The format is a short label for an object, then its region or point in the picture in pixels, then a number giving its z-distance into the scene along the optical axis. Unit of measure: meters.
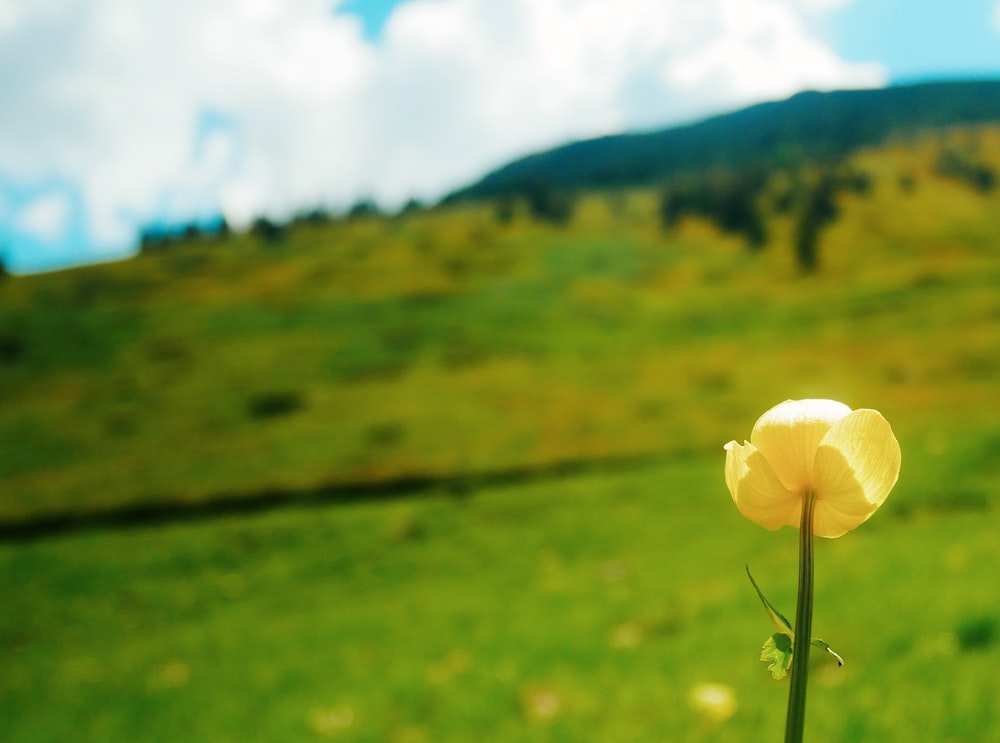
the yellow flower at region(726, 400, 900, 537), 0.48
